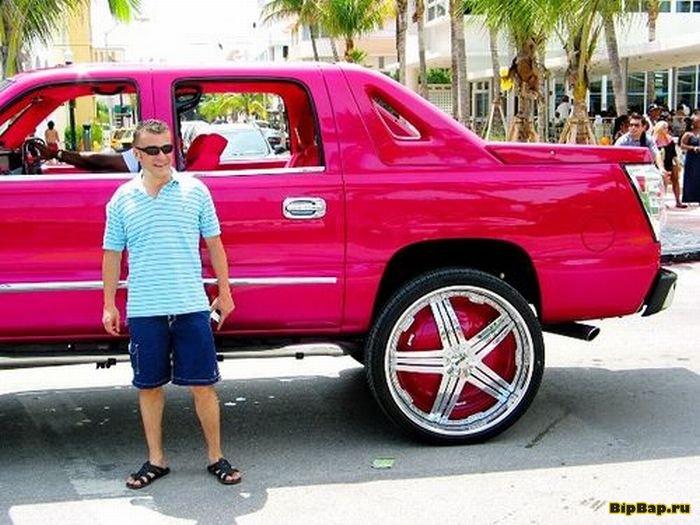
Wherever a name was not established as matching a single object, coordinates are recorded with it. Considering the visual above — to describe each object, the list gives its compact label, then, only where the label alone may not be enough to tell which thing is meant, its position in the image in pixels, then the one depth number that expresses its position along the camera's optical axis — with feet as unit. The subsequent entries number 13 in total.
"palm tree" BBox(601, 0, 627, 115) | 58.70
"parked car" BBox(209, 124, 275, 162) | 36.45
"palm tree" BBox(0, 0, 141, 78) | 49.78
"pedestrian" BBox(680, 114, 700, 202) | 50.98
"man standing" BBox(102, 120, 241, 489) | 14.43
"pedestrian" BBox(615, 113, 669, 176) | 42.27
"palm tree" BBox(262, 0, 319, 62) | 133.69
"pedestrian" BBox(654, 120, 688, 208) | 52.75
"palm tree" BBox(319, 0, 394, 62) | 119.44
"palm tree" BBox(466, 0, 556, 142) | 46.03
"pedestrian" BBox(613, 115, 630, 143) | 47.26
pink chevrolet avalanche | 15.74
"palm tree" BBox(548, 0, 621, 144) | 47.01
